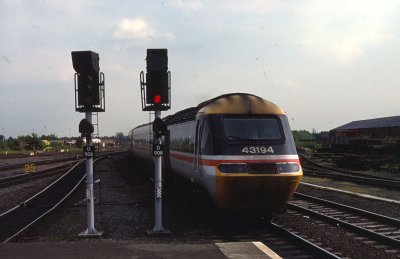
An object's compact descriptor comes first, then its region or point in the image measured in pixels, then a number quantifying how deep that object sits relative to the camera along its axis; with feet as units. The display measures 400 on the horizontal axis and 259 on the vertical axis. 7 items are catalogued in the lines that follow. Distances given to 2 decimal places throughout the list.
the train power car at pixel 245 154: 34.76
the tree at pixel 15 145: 279.28
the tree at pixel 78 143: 342.85
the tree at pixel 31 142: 284.82
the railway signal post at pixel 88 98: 33.32
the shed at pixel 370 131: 148.33
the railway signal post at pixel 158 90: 34.91
